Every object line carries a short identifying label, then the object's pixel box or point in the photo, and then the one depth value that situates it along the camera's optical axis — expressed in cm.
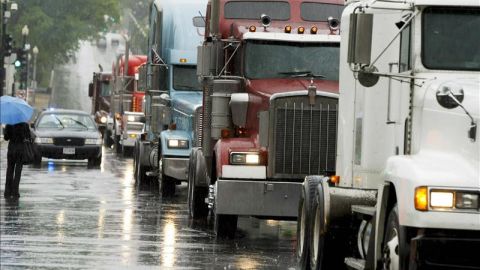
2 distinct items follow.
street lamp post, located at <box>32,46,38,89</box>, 11396
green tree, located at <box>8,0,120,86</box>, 11756
